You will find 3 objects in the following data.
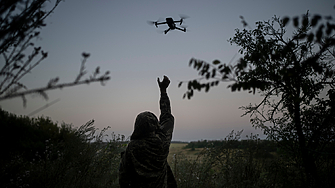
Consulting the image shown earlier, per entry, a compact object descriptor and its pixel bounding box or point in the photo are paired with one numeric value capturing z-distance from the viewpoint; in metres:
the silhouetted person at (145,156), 3.09
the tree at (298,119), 4.05
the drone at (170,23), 3.88
